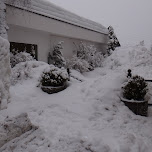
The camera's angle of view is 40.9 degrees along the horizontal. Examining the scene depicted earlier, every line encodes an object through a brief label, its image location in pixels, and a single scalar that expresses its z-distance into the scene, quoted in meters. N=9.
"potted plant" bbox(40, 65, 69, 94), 6.27
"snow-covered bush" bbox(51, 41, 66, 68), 11.88
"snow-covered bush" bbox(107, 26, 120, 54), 18.67
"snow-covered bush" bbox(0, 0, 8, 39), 8.29
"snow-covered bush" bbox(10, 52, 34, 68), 8.98
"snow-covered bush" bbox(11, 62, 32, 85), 7.29
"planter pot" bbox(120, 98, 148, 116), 5.12
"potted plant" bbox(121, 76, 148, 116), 5.13
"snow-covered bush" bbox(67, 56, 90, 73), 12.17
